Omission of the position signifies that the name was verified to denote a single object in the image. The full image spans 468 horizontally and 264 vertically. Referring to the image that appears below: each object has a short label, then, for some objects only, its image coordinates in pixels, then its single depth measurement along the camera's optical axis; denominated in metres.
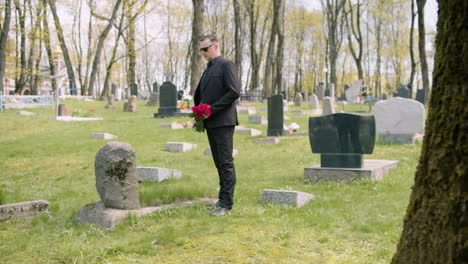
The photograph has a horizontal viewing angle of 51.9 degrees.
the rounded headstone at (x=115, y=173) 5.67
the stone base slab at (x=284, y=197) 6.46
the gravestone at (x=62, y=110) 20.62
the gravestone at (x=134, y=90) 35.67
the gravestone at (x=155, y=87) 35.24
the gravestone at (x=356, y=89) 29.42
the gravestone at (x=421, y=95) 25.49
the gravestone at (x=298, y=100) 29.40
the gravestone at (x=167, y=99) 20.58
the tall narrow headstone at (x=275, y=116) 14.48
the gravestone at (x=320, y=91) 35.51
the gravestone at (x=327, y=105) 19.75
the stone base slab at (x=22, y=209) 6.30
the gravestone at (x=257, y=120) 18.33
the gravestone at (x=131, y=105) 24.89
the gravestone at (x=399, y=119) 13.01
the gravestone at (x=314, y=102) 25.95
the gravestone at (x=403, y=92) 24.39
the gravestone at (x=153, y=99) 29.14
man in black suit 5.87
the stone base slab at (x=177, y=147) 12.57
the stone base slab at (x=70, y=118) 20.17
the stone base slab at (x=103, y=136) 14.73
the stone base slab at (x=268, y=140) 13.95
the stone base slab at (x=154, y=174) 8.30
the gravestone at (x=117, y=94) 42.94
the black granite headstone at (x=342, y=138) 8.36
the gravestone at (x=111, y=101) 27.12
